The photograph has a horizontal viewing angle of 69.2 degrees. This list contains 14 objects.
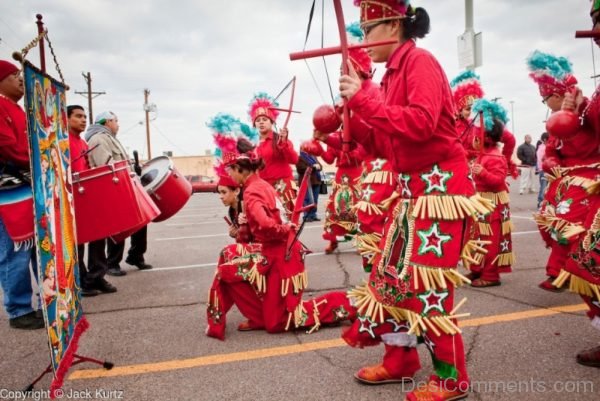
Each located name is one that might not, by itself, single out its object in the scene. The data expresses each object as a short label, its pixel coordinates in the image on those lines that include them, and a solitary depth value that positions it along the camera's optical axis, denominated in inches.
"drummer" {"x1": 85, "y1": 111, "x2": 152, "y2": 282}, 190.4
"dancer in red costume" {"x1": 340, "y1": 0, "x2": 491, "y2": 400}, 80.9
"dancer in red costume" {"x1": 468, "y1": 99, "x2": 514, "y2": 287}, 169.3
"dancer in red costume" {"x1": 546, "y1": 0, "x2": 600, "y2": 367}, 94.4
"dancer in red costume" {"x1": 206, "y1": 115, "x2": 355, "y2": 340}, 125.2
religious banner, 81.2
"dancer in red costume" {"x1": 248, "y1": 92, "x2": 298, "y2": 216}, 222.7
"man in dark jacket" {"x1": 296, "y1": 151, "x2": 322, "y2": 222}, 398.1
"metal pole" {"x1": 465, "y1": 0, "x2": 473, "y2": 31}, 376.8
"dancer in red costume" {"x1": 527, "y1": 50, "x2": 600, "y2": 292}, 132.6
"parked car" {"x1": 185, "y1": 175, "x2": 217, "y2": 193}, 1056.2
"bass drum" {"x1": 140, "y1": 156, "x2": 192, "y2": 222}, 187.9
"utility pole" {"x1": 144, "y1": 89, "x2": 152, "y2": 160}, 1323.8
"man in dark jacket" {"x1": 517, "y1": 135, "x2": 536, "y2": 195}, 531.2
